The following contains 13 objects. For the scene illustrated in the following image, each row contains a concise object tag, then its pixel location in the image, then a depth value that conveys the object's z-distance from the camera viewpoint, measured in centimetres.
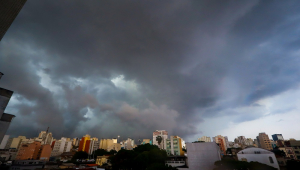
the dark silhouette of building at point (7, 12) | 1123
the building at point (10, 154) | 9210
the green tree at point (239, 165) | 3452
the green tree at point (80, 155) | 9431
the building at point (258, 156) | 4593
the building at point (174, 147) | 10969
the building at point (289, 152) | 7925
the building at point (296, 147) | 6869
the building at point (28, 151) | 9829
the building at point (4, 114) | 1370
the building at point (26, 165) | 4231
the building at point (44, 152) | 10339
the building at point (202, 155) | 4419
